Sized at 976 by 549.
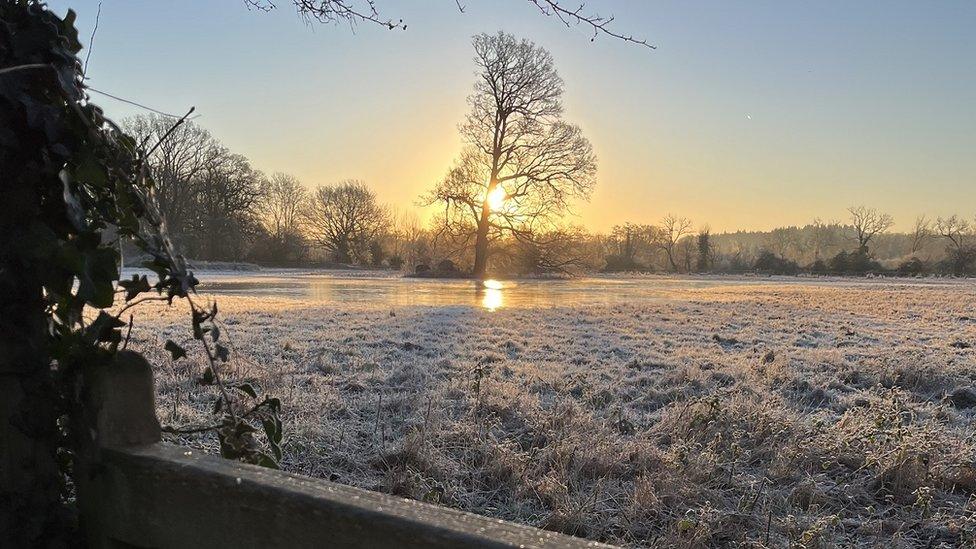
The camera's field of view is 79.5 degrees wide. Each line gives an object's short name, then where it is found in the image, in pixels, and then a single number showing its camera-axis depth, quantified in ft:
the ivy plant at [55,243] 3.88
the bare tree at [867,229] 217.77
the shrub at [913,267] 159.22
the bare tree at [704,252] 185.78
